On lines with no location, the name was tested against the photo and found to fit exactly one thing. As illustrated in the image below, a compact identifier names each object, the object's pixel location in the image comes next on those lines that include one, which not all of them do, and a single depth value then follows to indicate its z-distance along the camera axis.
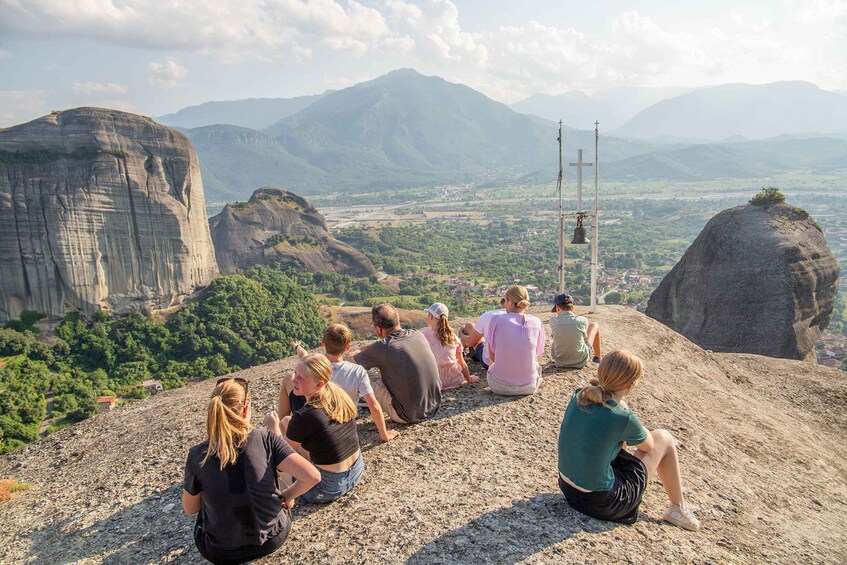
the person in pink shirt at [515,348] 6.59
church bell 10.52
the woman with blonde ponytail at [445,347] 6.65
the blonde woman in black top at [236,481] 3.67
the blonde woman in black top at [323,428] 4.31
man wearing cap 7.51
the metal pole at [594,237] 10.80
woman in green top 4.11
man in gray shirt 5.73
